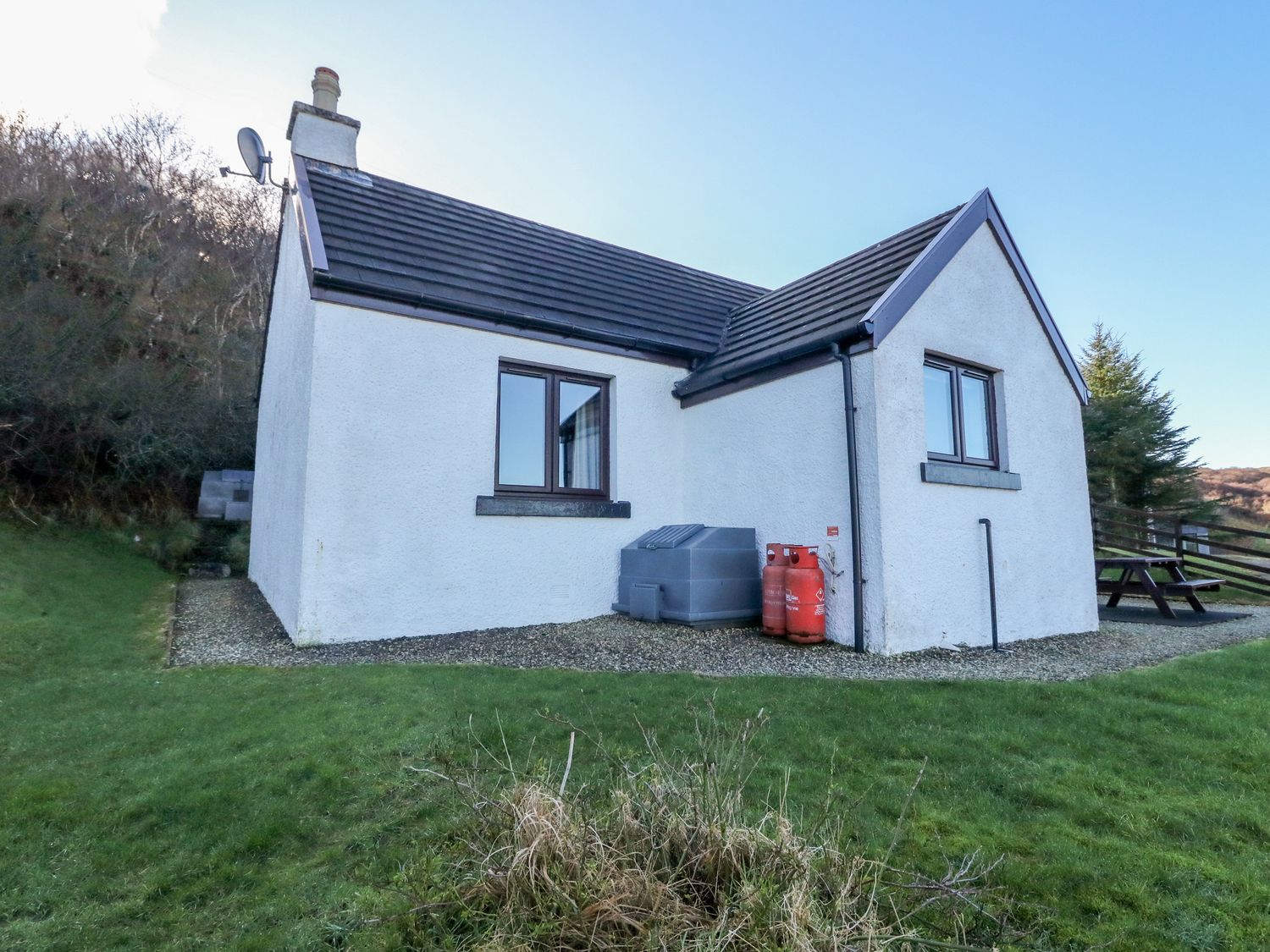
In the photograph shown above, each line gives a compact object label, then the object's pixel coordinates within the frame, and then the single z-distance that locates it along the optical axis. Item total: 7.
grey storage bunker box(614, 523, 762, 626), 7.50
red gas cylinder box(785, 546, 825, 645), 6.69
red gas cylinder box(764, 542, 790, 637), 6.99
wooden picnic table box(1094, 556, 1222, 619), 9.12
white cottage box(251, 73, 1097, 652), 6.79
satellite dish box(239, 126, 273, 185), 10.48
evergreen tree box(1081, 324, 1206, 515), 22.00
